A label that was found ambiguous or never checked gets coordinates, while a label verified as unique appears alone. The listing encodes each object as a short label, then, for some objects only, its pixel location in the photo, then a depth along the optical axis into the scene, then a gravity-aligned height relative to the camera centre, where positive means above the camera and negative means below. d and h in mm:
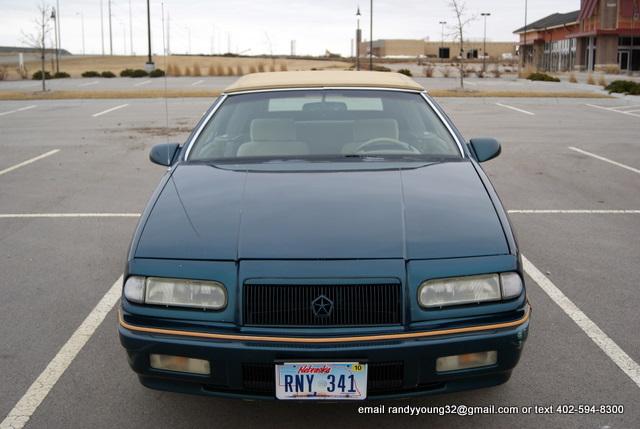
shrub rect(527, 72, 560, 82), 36256 +573
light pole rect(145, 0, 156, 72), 27773 +2318
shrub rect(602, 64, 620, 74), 50200 +1387
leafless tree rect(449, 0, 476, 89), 30156 +3092
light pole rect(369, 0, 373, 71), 41956 +4279
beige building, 132462 +7536
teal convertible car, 2766 -824
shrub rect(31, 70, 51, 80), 41031 +667
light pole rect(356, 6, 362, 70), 37656 +2806
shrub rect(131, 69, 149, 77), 44469 +918
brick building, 53125 +4074
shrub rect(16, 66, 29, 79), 42500 +940
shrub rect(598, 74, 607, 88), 29517 +247
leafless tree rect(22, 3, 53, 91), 29862 +2301
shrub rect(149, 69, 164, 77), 43347 +898
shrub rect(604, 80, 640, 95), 24391 +67
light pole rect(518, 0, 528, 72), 73362 +3836
